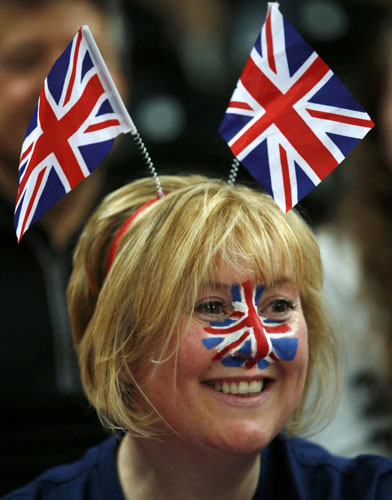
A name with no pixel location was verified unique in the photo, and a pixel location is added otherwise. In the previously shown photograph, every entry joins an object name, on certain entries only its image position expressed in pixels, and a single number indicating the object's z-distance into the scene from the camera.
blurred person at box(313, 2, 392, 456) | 5.11
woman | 2.73
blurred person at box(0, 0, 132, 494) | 4.59
